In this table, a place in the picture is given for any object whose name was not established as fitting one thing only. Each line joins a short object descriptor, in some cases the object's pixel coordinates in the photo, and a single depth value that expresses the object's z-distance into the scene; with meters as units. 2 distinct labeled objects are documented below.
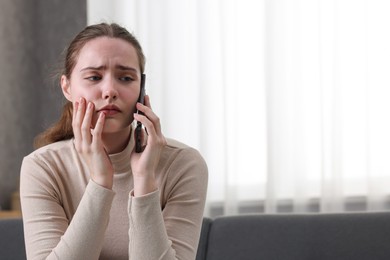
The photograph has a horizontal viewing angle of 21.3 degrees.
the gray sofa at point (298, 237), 2.08
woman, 1.91
